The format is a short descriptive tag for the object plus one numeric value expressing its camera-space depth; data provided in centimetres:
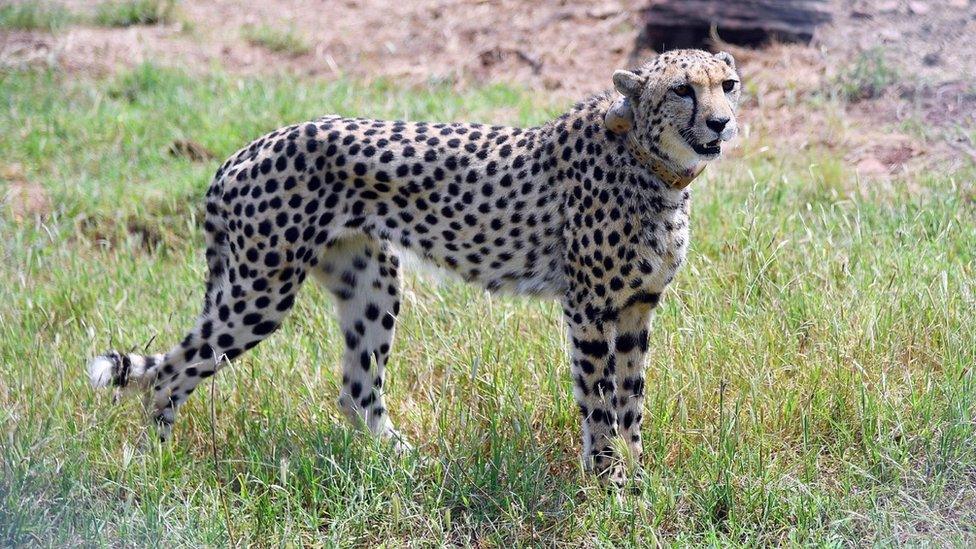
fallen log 1641
